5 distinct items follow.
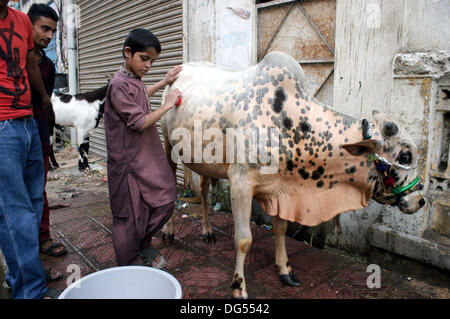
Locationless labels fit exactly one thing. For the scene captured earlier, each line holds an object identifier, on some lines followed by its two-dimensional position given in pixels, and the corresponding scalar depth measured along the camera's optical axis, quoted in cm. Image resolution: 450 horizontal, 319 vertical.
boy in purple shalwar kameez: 270
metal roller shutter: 575
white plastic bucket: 205
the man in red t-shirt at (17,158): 238
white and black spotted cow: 249
